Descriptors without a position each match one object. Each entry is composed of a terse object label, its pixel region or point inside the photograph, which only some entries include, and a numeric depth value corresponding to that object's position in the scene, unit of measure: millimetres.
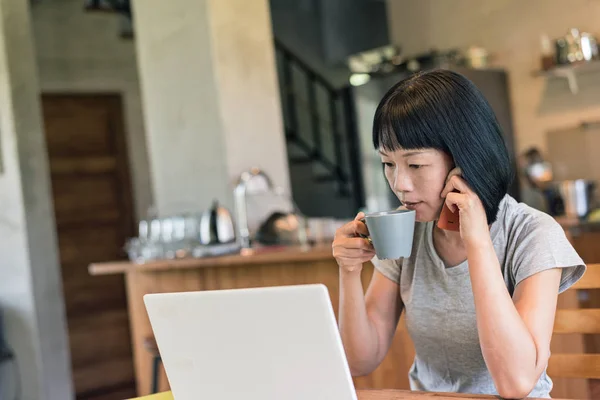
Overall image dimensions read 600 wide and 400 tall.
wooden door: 5367
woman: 1136
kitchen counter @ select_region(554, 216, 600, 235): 3568
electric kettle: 3305
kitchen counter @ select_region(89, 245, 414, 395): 2547
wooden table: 1079
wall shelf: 4375
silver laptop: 933
